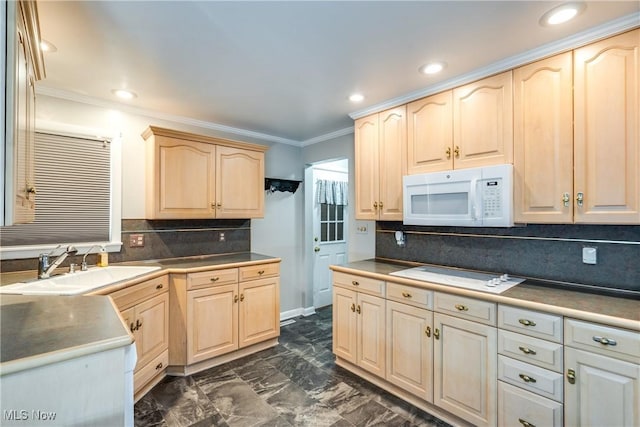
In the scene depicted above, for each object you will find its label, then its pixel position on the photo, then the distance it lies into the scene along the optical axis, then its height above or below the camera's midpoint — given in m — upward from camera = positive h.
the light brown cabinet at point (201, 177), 2.80 +0.38
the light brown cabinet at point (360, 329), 2.43 -0.99
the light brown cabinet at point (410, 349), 2.12 -0.99
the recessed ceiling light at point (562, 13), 1.48 +1.02
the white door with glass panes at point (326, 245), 4.41 -0.47
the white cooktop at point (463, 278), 1.98 -0.47
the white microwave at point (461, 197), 1.98 +0.12
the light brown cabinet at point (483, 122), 2.04 +0.65
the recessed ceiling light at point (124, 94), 2.53 +1.03
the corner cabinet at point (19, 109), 0.95 +0.38
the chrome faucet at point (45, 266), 2.15 -0.37
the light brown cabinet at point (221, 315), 2.63 -0.95
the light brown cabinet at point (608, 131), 1.59 +0.46
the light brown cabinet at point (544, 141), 1.80 +0.46
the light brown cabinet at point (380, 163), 2.66 +0.47
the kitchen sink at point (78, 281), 1.88 -0.47
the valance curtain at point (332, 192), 4.47 +0.34
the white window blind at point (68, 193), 2.38 +0.18
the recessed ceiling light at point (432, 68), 2.07 +1.03
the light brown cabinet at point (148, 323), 2.18 -0.86
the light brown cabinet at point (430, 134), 2.33 +0.65
